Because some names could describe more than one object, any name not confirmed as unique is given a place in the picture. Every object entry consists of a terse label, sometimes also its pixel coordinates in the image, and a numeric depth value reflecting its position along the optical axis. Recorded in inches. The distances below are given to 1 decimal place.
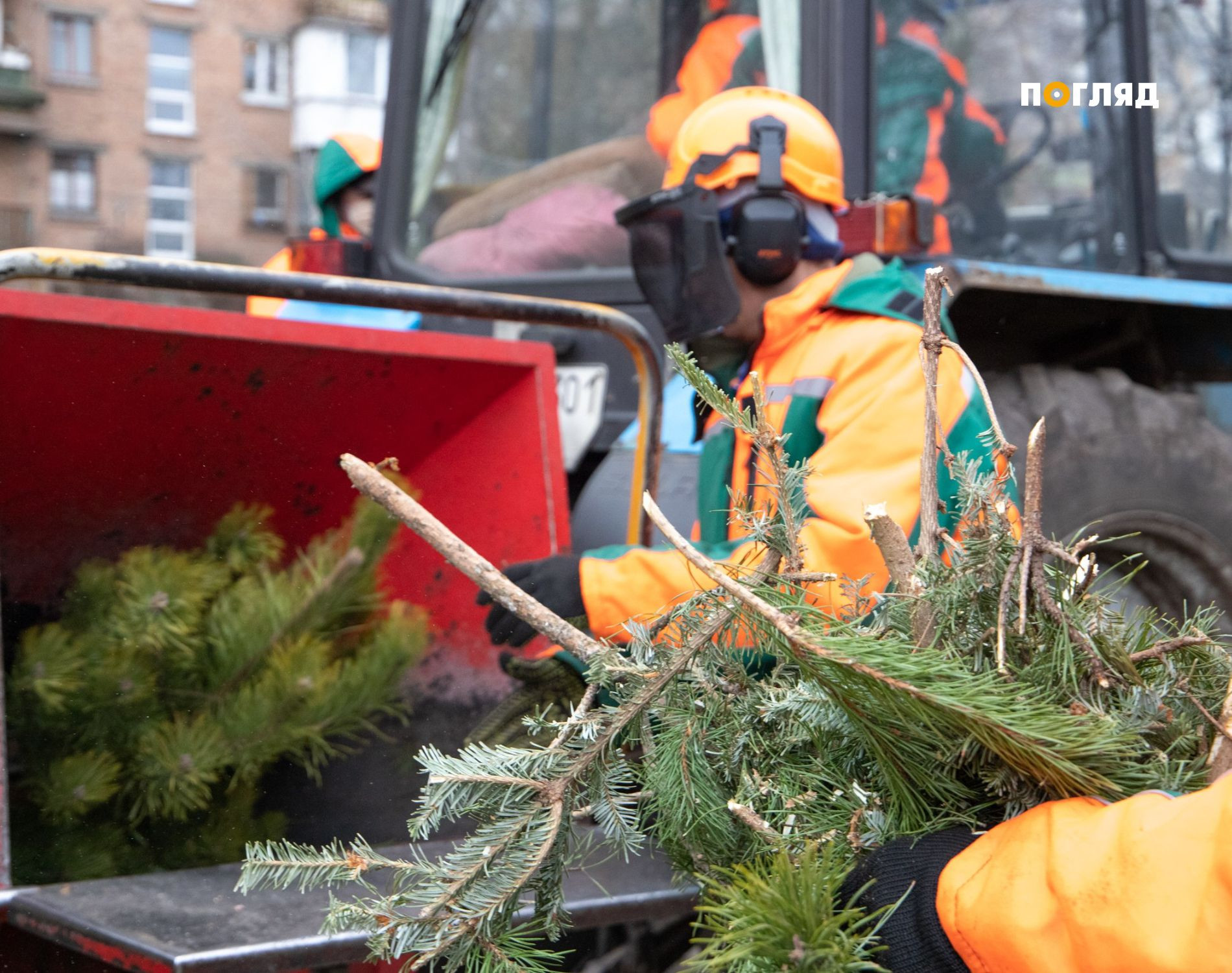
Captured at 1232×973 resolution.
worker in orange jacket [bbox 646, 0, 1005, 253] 116.4
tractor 83.4
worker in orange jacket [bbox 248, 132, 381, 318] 178.7
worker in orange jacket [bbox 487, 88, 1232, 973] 32.5
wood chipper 68.5
